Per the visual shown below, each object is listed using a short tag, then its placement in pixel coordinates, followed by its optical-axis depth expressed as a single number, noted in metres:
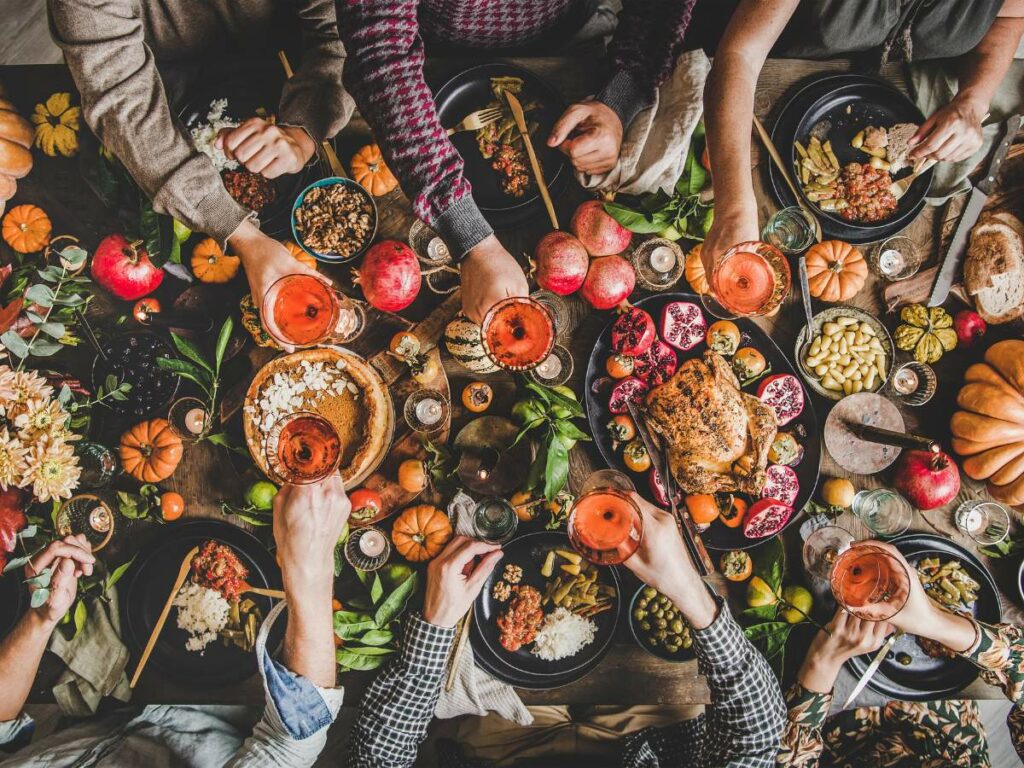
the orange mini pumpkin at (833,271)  1.67
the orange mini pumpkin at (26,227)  1.67
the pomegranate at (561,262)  1.58
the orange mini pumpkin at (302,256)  1.63
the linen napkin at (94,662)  1.58
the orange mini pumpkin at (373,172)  1.64
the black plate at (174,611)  1.59
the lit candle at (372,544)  1.60
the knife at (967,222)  1.72
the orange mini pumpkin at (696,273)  1.64
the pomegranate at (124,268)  1.63
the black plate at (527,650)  1.60
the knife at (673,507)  1.59
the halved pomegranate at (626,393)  1.61
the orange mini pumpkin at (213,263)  1.63
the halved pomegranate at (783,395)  1.63
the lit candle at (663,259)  1.66
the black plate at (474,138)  1.66
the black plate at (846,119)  1.68
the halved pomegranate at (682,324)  1.64
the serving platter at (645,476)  1.62
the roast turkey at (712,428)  1.52
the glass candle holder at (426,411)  1.60
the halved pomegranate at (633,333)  1.59
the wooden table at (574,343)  1.62
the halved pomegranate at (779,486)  1.61
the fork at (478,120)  1.66
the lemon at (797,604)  1.64
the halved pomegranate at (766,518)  1.60
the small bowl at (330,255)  1.61
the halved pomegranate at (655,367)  1.62
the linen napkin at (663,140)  1.60
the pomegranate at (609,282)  1.60
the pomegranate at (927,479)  1.63
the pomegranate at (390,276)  1.55
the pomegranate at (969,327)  1.72
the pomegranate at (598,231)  1.61
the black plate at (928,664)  1.68
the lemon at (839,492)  1.64
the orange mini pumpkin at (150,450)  1.60
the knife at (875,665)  1.67
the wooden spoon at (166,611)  1.59
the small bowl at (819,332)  1.67
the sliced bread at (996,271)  1.68
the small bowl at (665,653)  1.61
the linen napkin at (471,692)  1.61
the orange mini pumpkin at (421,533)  1.60
